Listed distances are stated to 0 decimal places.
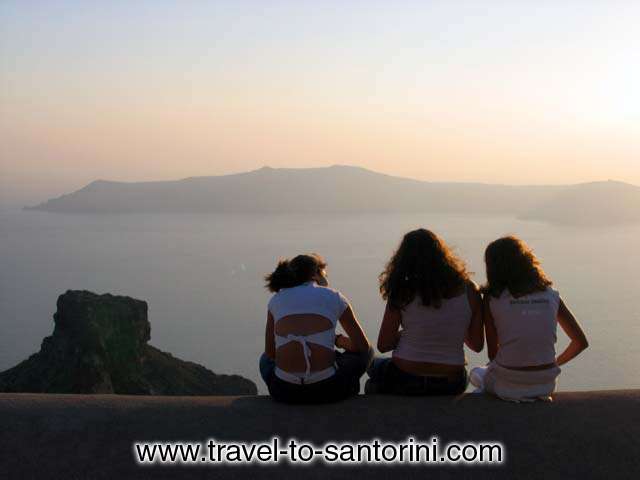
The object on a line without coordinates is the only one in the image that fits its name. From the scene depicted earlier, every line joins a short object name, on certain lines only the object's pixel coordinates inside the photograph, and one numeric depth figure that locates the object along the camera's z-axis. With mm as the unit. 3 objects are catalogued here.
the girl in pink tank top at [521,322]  3803
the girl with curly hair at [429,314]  3879
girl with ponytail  3773
